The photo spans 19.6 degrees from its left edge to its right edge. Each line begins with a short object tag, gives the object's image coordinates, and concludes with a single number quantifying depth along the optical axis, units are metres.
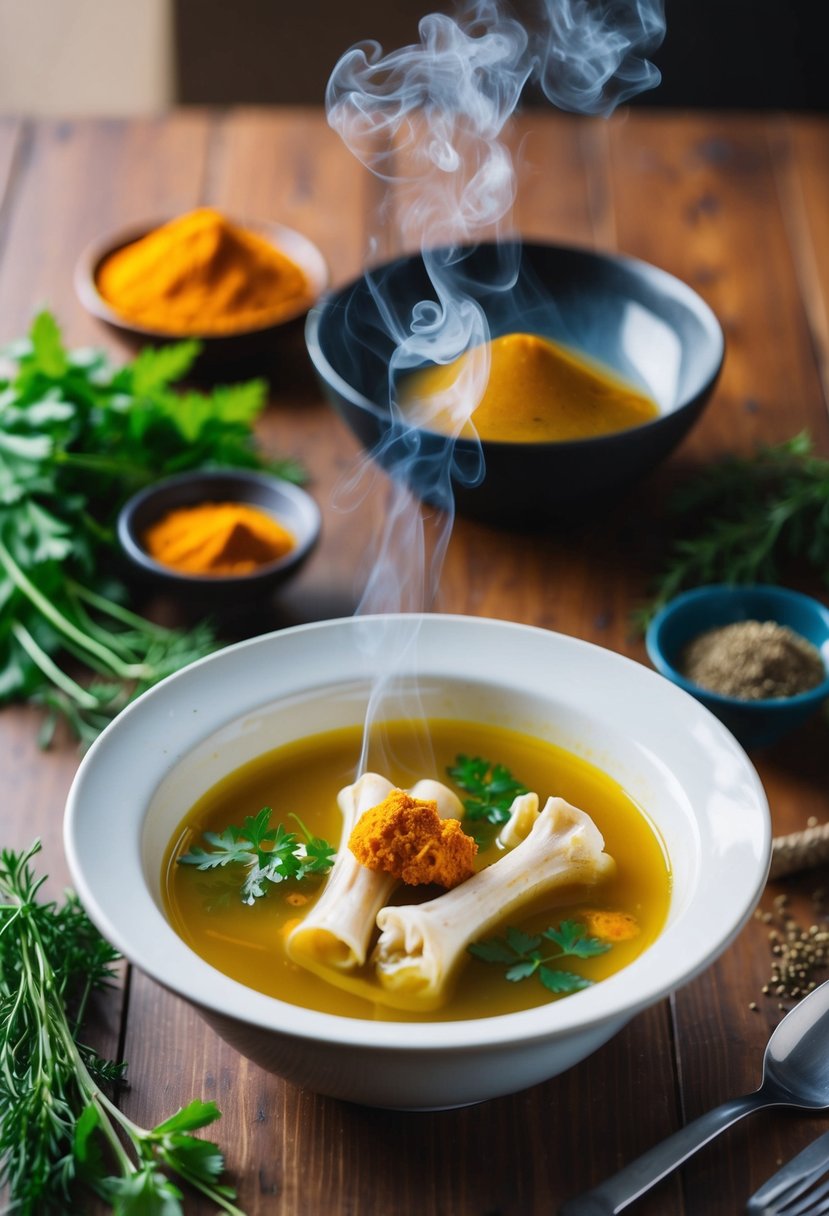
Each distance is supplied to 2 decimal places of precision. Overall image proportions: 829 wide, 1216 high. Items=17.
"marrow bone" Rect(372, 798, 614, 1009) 0.82
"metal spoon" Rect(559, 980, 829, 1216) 0.80
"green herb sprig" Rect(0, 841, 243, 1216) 0.80
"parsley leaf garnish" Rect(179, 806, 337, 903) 0.85
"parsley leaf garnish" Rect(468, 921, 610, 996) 0.83
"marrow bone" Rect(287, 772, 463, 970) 0.82
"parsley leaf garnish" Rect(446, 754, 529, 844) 0.88
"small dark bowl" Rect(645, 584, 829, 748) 0.99
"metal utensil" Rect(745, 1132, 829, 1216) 0.80
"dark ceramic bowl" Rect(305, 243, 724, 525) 1.03
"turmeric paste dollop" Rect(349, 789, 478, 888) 0.84
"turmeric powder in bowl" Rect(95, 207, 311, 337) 1.18
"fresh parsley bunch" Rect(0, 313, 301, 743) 1.01
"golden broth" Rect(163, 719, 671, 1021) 0.82
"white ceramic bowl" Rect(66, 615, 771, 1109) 0.77
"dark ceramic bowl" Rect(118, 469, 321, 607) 1.02
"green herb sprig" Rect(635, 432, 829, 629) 1.06
